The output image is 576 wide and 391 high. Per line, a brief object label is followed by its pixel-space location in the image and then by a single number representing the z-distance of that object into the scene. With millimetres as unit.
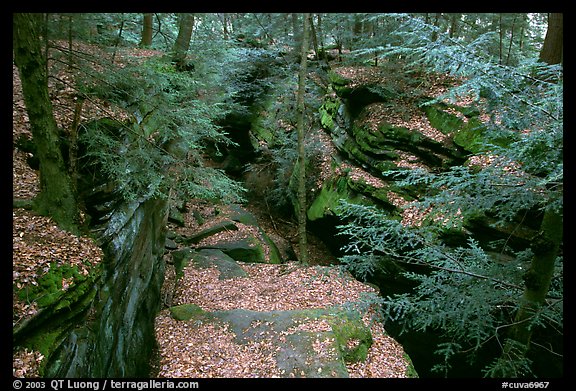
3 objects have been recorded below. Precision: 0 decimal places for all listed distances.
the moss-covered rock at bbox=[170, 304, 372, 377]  6086
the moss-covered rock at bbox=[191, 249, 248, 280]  10252
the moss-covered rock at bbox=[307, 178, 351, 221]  12070
